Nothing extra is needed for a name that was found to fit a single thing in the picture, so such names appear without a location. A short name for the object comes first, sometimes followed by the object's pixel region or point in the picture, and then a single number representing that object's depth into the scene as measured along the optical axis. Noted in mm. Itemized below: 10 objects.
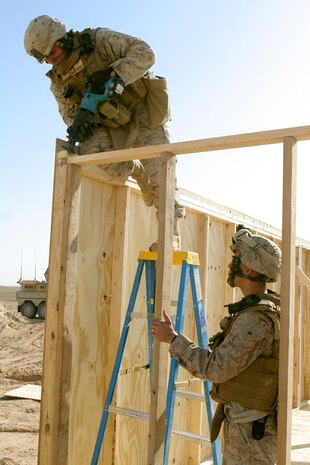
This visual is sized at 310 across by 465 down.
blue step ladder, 3148
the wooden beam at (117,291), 3607
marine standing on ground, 2277
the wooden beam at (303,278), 5134
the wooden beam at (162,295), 2551
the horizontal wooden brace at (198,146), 2338
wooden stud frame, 2279
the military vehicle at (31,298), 20656
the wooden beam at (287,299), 2199
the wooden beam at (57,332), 2895
